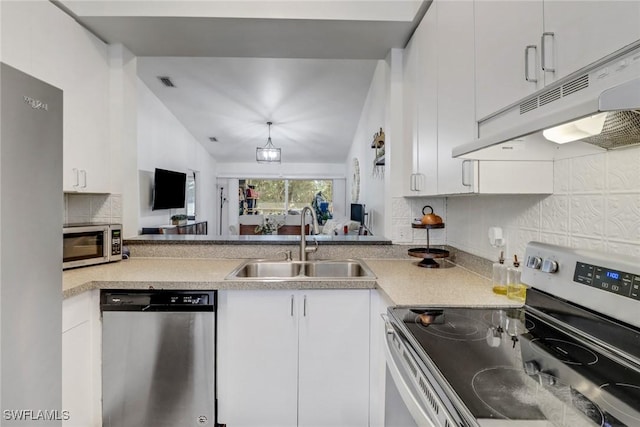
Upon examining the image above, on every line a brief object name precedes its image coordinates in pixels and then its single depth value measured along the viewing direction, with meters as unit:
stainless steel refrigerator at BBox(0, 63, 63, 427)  0.84
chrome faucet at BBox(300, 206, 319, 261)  2.09
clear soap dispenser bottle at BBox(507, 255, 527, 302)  1.35
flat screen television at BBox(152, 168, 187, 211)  4.33
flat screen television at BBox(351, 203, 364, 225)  5.01
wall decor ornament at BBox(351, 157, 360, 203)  5.96
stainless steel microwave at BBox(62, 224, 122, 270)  1.81
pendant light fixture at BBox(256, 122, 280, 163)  5.46
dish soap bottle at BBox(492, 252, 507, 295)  1.43
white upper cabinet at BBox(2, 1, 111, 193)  1.55
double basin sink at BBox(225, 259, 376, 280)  2.11
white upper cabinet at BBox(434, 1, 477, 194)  1.28
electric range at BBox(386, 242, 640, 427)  0.64
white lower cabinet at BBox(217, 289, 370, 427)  1.65
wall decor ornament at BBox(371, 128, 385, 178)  3.04
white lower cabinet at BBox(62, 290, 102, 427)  1.48
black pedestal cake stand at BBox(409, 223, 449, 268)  1.92
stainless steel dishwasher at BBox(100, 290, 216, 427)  1.61
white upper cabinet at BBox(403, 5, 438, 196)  1.65
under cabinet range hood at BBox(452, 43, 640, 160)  0.56
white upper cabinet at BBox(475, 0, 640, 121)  0.69
